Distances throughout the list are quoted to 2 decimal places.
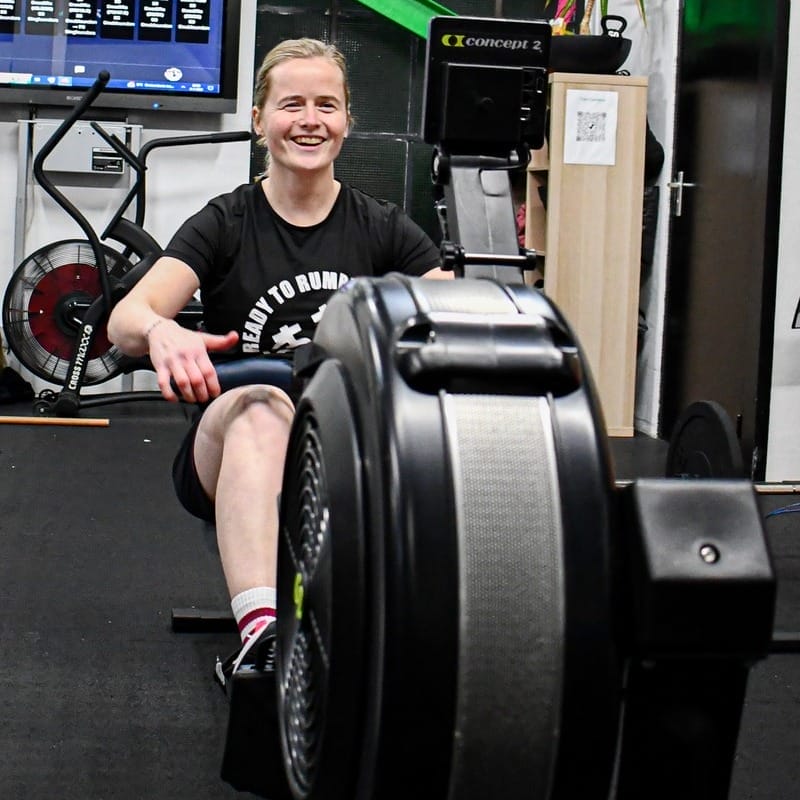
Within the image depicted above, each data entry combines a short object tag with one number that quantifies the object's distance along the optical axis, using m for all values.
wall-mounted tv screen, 4.65
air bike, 4.30
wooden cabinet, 4.33
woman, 1.73
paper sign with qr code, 4.32
